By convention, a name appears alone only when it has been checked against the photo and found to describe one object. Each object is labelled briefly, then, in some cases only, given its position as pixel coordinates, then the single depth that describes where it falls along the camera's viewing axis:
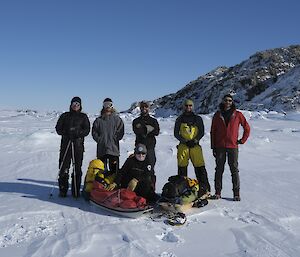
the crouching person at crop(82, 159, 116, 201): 7.09
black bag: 6.63
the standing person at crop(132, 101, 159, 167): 7.60
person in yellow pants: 7.50
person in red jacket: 7.40
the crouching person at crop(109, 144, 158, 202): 6.79
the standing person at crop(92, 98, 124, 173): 7.55
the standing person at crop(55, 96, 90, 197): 7.39
